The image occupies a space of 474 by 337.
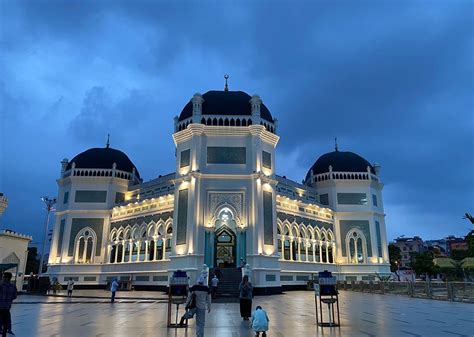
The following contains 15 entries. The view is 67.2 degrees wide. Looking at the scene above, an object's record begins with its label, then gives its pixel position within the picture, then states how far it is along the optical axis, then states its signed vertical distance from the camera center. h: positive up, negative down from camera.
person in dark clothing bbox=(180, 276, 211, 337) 8.20 -0.83
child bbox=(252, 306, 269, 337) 8.04 -1.31
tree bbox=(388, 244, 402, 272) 56.44 +0.88
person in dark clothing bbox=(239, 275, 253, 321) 11.98 -1.19
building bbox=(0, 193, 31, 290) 29.73 +1.32
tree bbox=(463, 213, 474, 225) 19.11 +2.37
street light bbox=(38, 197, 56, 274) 39.89 +6.34
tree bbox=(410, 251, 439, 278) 48.12 -0.31
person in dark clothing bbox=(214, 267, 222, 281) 25.28 -0.69
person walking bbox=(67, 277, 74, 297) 26.00 -1.69
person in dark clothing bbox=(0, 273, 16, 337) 8.12 -0.82
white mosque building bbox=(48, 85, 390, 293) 27.66 +4.70
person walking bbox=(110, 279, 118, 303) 20.22 -1.39
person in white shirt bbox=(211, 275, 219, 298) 22.08 -1.27
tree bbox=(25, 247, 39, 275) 58.00 +0.05
